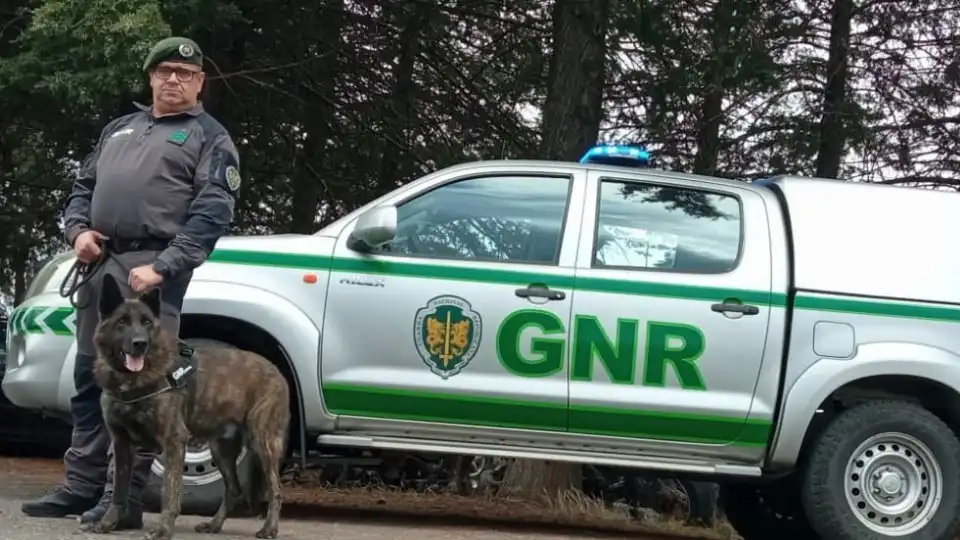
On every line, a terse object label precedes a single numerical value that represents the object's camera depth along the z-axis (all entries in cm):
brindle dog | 521
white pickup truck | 665
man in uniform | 554
